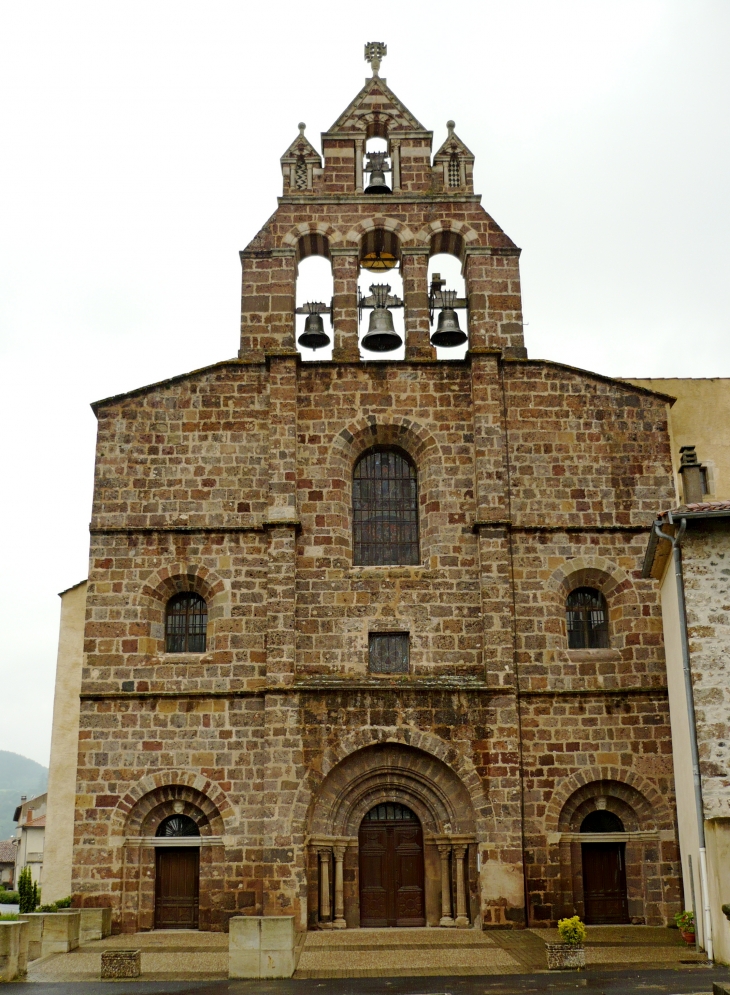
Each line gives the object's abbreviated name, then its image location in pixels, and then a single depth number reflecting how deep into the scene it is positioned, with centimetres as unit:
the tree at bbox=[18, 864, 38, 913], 2283
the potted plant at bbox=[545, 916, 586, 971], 1440
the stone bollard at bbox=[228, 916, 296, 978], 1437
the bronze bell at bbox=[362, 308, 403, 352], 2114
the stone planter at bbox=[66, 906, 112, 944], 1766
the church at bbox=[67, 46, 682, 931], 1853
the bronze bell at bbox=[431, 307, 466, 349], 2125
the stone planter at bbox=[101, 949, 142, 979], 1435
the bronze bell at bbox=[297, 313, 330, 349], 2141
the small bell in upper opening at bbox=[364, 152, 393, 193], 2216
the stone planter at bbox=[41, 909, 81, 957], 1673
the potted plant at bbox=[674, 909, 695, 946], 1603
